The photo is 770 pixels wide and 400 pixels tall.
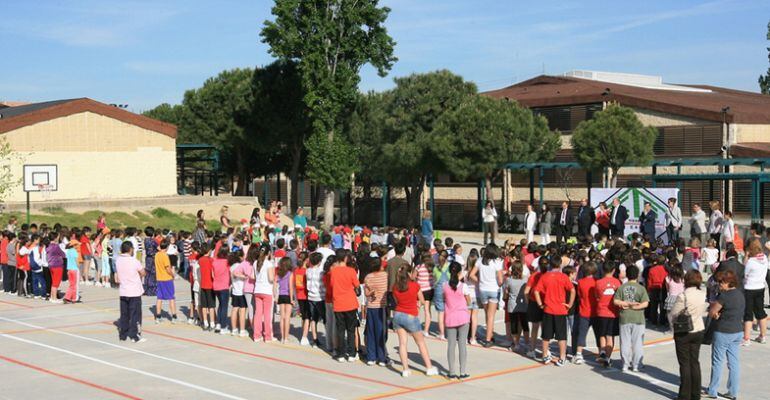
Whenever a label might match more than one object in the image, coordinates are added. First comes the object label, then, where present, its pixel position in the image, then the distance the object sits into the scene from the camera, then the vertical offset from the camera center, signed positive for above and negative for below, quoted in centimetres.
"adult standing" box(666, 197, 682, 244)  2819 -122
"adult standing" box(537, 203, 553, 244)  3092 -141
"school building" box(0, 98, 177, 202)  4488 +206
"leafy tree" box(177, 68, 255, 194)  6122 +492
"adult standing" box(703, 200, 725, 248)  2488 -105
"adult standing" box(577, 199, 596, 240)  2908 -113
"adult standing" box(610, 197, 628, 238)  2847 -105
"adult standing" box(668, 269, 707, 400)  1174 -206
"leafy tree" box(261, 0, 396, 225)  4638 +698
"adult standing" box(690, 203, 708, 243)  2559 -115
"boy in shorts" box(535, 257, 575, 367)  1384 -183
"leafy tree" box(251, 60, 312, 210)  5397 +489
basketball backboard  4322 +49
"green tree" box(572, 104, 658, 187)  4047 +199
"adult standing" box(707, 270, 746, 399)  1177 -193
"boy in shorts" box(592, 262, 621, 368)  1373 -194
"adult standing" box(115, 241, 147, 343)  1614 -190
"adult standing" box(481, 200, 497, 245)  3394 -112
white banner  2909 -53
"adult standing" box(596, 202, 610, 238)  2949 -125
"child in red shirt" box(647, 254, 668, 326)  1673 -204
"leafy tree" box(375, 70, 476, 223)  4566 +370
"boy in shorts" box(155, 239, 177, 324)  1762 -182
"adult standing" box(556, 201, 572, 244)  3047 -129
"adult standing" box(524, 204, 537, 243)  3089 -129
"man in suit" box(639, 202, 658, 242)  2766 -118
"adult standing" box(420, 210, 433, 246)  2809 -133
